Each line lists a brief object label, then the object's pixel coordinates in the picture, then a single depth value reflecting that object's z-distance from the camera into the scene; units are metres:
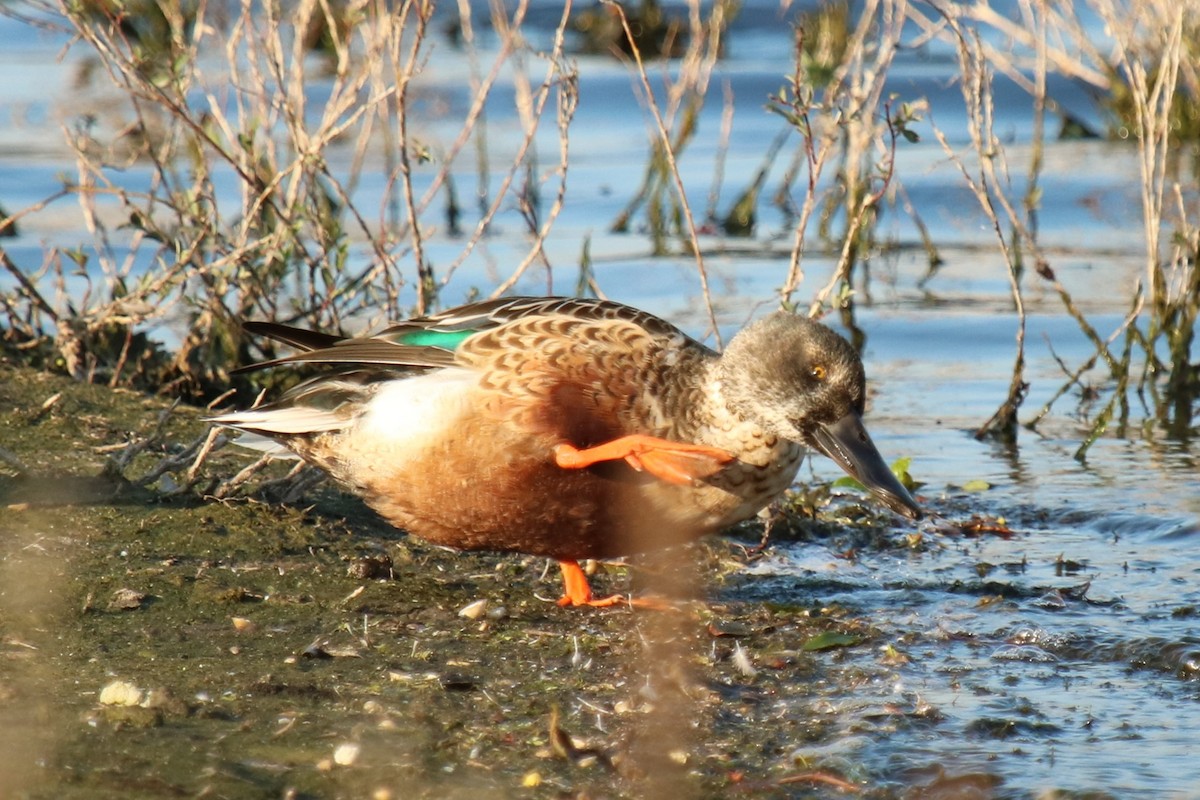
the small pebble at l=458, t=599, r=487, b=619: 8.34
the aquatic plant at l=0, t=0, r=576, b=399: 10.70
